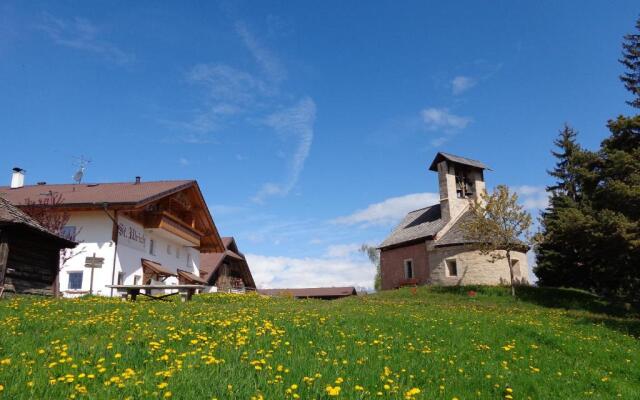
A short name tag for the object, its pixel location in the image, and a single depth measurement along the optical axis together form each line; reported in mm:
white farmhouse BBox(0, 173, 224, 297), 27484
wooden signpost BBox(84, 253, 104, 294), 21500
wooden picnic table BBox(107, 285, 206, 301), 18600
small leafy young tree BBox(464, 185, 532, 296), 31891
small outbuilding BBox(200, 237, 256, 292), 45438
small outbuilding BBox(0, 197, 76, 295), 17641
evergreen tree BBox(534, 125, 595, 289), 35375
